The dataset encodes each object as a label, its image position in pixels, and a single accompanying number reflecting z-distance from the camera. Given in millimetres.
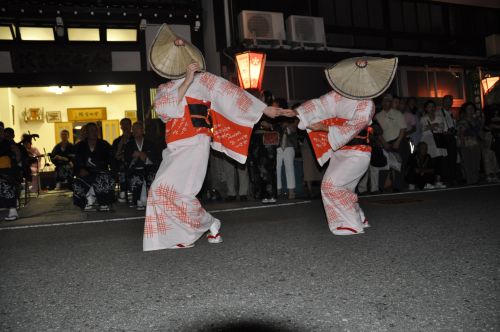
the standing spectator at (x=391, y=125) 9148
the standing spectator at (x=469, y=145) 10047
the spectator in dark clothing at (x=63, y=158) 12562
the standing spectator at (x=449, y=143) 9641
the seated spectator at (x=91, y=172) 8266
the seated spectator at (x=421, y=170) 9203
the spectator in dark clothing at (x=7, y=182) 7230
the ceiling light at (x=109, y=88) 15403
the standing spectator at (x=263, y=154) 8062
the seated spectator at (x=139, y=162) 8445
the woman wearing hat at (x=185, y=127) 4113
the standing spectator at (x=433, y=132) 9367
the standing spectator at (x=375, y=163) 8812
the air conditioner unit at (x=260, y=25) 12711
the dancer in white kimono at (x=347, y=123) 4582
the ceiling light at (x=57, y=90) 15302
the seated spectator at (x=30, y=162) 8953
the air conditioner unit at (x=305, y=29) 13414
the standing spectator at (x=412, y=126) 9719
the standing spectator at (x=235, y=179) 8742
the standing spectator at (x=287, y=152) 8781
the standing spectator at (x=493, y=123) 10070
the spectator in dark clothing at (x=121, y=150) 9164
